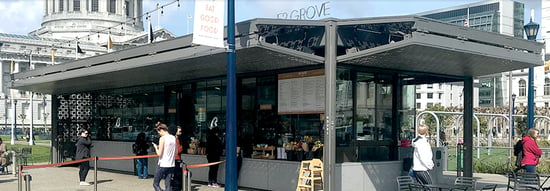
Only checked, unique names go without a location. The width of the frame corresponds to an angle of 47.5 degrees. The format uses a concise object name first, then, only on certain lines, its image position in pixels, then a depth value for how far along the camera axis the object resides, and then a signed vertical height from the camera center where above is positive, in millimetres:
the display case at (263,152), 15016 -1358
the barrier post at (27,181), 12080 -1660
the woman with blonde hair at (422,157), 11469 -1111
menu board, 13586 +104
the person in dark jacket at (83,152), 16891 -1531
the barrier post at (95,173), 13680 -1723
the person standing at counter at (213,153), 15781 -1437
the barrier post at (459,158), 17161 -1713
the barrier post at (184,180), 11598 -1558
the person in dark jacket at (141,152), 17750 -1608
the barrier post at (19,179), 12797 -1735
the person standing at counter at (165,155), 12367 -1168
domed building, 105438 +13760
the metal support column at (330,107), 11781 -196
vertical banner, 9492 +1131
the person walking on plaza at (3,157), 20828 -2063
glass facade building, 85000 +13055
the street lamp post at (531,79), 17984 +540
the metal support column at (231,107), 9930 -170
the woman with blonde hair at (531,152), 13422 -1173
